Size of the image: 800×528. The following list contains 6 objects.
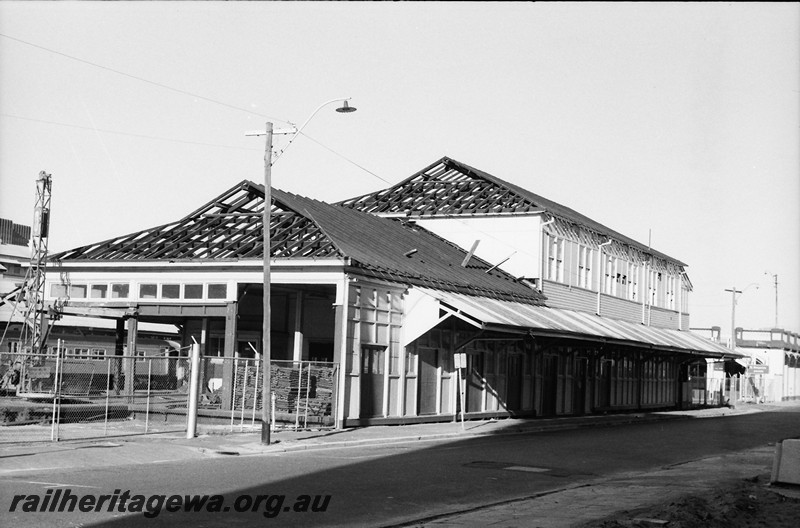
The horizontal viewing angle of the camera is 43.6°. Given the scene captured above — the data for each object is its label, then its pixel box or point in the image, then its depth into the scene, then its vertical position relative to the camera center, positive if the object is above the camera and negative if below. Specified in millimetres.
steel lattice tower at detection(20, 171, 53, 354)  40375 +3231
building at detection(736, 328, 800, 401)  89250 +1687
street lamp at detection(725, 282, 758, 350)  70562 +4062
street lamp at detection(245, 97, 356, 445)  23266 +1815
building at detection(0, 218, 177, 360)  51347 +1177
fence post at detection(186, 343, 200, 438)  23906 -859
